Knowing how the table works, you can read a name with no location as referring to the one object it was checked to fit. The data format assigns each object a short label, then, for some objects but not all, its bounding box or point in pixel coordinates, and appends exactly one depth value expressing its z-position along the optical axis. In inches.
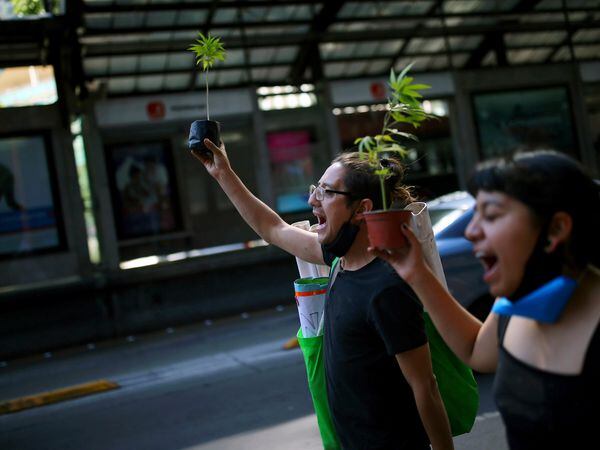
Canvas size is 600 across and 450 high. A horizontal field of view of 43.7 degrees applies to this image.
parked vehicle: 245.6
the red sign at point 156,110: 481.6
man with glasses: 87.4
